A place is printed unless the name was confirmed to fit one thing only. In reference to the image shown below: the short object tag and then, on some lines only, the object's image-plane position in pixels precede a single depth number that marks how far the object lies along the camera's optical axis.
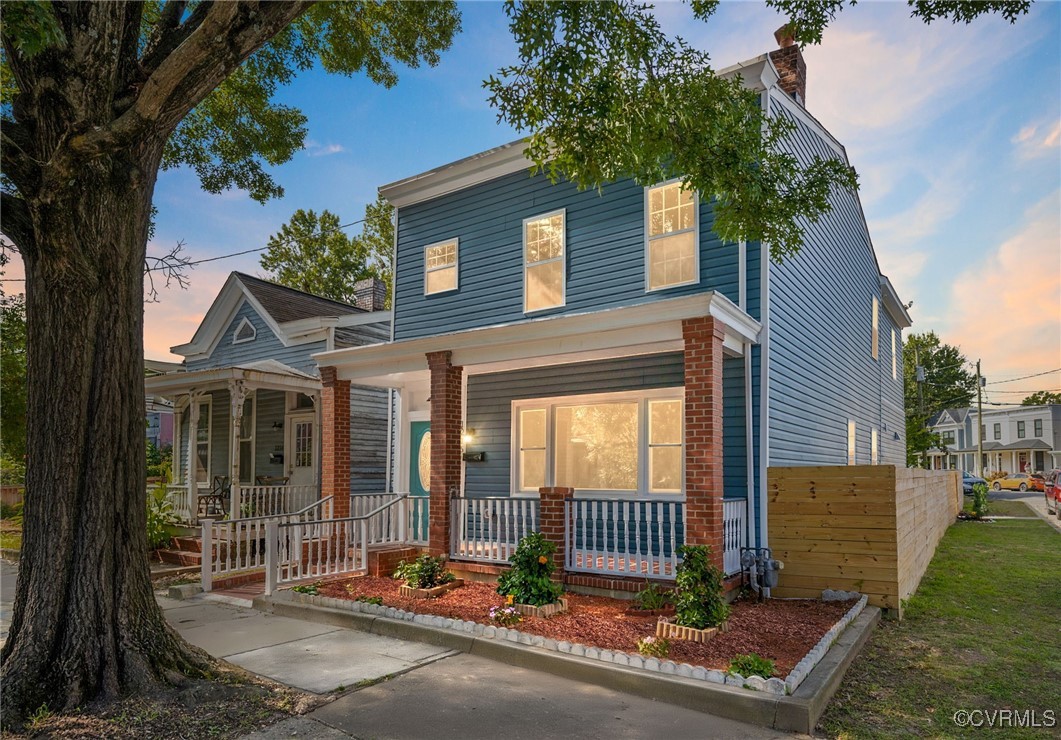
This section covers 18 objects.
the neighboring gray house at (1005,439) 56.22
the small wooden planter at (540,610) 6.89
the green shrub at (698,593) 6.07
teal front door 12.57
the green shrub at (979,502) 21.64
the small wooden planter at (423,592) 8.00
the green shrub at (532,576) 7.04
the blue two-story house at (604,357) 7.99
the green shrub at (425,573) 8.15
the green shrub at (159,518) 11.98
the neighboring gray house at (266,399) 12.97
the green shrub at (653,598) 7.00
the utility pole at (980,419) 42.47
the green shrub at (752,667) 4.91
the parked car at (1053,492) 22.64
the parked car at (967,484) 35.86
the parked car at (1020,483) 44.50
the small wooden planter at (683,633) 5.93
